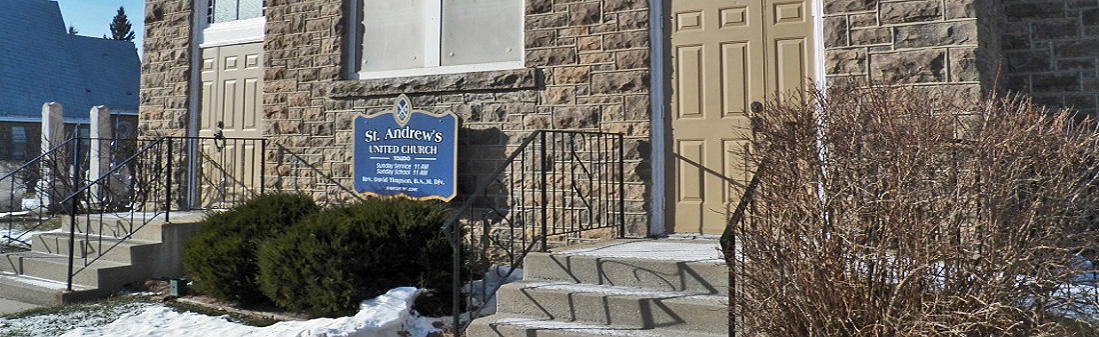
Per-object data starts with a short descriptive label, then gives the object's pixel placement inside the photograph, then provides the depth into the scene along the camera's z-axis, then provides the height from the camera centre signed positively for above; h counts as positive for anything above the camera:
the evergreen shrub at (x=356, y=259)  5.28 -0.42
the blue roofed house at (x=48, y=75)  21.38 +3.66
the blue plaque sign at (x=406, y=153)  7.02 +0.41
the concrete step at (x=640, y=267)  4.47 -0.43
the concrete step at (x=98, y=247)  6.90 -0.43
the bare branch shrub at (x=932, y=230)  3.08 -0.14
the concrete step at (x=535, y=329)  4.23 -0.73
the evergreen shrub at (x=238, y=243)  5.93 -0.34
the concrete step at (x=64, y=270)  6.64 -0.62
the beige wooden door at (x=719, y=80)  5.98 +0.91
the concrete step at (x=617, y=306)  4.16 -0.62
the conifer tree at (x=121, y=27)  49.12 +10.87
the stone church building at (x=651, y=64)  5.66 +1.08
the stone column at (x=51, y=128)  13.31 +1.23
